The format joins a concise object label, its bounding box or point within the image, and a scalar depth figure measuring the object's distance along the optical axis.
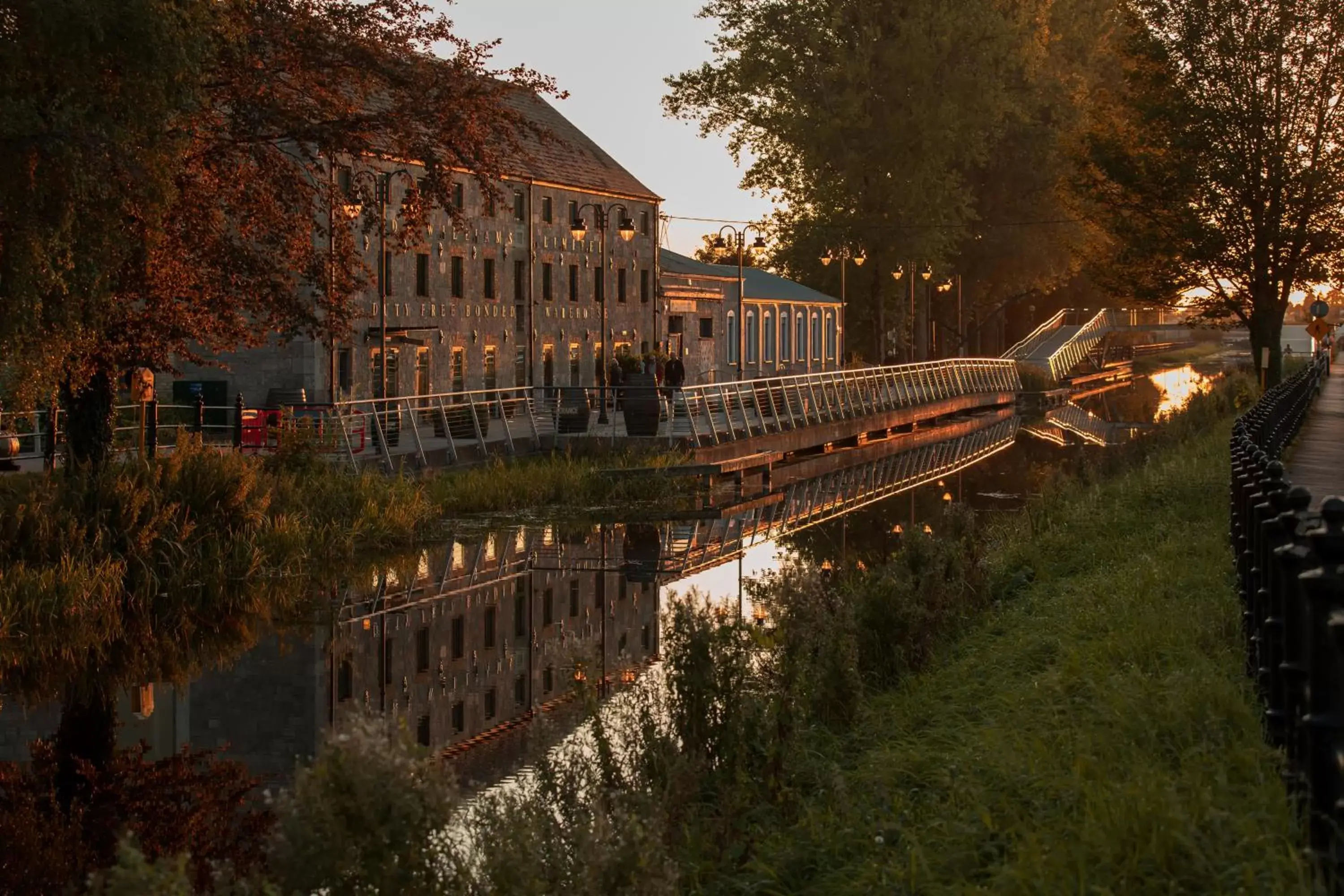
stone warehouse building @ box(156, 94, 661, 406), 42.66
